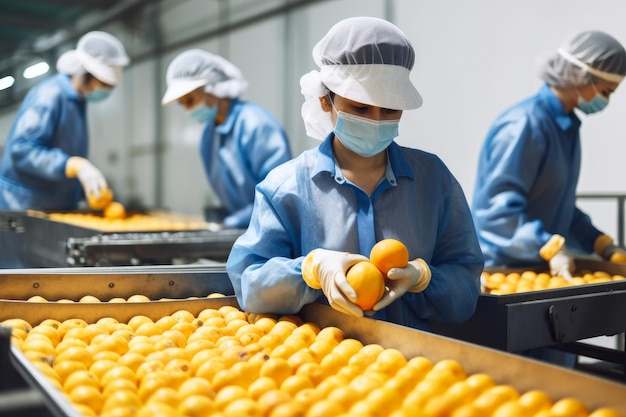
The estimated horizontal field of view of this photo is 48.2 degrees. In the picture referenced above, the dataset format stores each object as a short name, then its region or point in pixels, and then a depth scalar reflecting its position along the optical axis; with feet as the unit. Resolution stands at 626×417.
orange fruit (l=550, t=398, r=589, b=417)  4.09
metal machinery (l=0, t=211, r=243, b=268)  11.30
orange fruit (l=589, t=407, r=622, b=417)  3.99
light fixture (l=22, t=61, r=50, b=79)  31.71
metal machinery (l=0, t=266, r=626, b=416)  4.33
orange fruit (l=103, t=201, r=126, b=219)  17.12
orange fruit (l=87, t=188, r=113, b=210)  16.75
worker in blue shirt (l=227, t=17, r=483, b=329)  6.48
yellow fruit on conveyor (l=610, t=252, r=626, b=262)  11.18
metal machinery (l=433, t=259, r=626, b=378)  7.30
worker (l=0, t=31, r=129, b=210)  16.97
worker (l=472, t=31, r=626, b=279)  10.64
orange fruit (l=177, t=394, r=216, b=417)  4.25
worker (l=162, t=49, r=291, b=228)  14.89
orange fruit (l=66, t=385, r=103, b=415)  4.44
